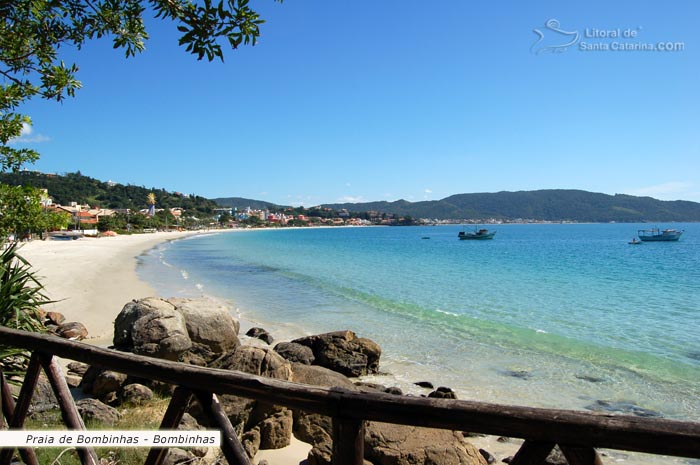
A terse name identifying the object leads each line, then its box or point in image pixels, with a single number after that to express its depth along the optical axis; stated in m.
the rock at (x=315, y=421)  5.88
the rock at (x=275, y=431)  6.43
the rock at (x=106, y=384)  7.22
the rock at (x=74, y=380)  8.00
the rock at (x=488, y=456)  6.82
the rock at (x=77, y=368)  8.86
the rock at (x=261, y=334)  13.75
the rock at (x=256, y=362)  6.76
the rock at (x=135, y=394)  6.83
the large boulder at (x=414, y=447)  5.74
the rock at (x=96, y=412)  5.66
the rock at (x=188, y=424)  5.33
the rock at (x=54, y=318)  13.15
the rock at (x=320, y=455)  5.70
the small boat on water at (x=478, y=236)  99.99
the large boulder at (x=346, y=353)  10.79
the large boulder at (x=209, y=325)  9.60
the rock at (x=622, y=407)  8.80
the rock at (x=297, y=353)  10.78
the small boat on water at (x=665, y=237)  85.56
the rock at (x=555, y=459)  5.86
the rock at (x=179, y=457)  4.61
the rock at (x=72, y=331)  11.93
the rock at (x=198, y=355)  8.17
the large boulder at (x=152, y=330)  8.44
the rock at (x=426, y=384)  9.95
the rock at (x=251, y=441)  6.09
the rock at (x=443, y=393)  8.25
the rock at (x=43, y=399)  5.79
